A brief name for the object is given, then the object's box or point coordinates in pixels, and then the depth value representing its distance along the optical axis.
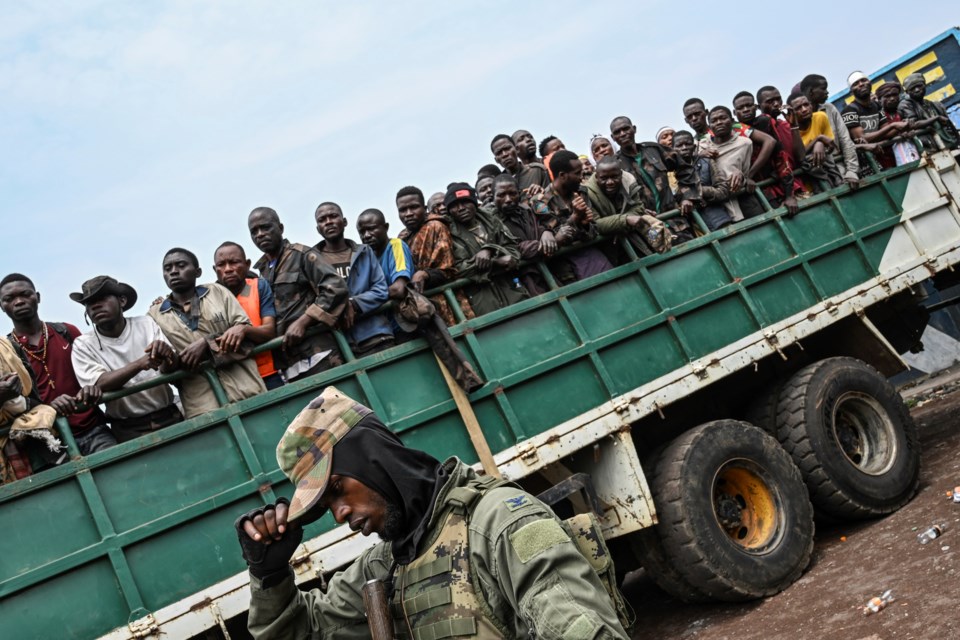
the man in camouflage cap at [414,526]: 1.97
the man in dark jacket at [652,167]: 6.57
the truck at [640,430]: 3.61
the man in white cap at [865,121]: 7.72
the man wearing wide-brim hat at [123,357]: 3.98
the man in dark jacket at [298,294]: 4.41
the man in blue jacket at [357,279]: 4.62
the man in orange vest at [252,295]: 4.39
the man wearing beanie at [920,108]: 8.22
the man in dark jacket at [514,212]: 5.89
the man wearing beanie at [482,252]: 5.12
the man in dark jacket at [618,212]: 5.54
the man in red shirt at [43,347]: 3.99
